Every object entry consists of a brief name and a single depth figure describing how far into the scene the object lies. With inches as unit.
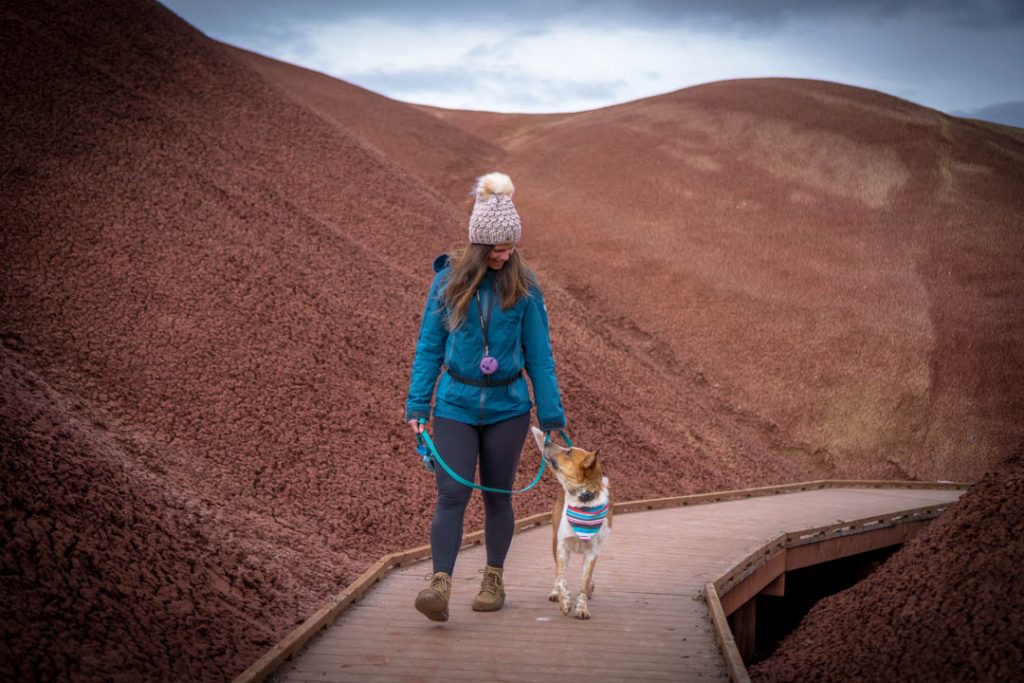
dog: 206.5
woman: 196.2
